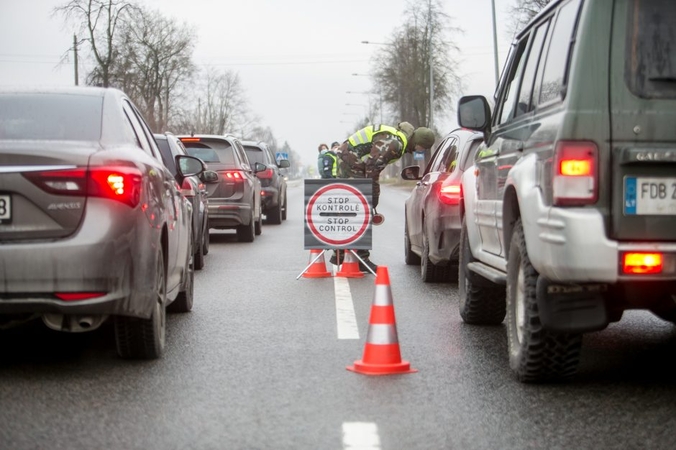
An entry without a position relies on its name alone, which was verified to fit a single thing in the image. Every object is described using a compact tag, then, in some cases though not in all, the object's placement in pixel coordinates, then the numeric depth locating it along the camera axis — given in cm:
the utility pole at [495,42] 4500
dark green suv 558
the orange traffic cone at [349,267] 1322
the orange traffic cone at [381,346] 699
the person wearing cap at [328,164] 1491
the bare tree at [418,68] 7494
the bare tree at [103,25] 5591
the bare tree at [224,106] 12244
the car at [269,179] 2531
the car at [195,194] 1316
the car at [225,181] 1869
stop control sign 1312
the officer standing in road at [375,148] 1406
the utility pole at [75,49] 5568
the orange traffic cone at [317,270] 1315
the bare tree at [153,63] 6081
